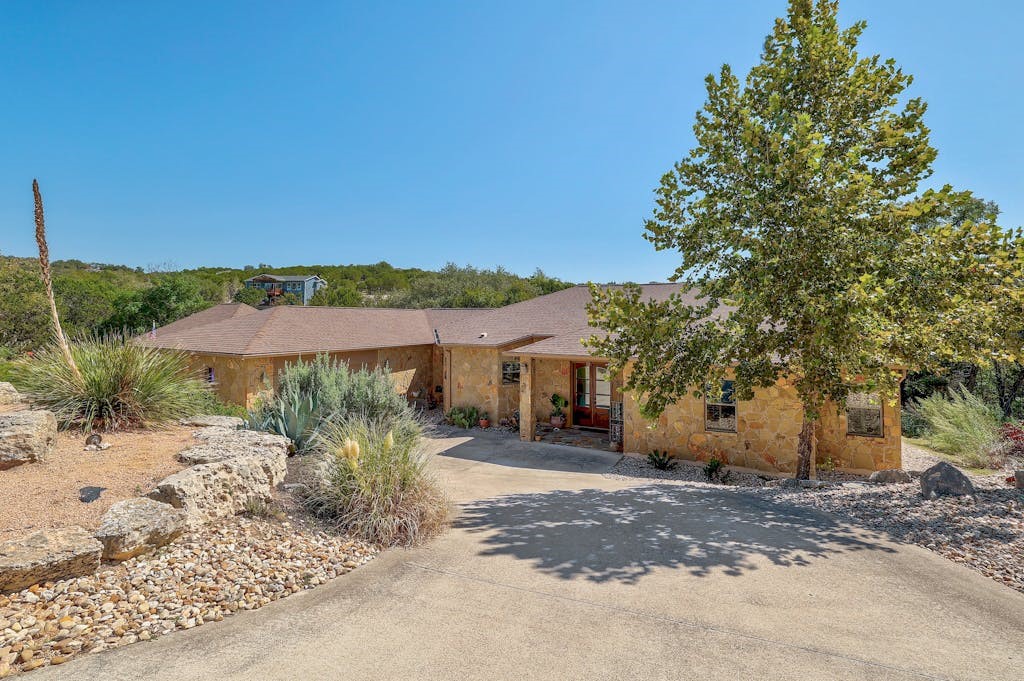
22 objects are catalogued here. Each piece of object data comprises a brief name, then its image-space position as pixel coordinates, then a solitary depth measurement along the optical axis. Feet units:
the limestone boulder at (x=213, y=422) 25.89
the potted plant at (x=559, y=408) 49.83
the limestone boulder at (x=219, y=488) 16.40
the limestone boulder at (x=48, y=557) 12.21
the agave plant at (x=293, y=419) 27.14
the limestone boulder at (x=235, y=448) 19.47
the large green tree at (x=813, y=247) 22.65
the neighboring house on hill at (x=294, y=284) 238.48
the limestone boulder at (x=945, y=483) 24.32
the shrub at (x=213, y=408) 29.86
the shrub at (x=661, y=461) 35.81
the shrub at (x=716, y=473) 33.48
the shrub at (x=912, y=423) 54.66
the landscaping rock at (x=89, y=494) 15.70
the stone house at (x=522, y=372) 34.68
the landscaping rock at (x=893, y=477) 28.96
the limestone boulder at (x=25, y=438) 18.01
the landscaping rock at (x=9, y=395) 24.14
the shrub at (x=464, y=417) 51.78
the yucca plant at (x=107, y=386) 22.76
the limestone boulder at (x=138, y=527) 14.02
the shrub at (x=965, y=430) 39.29
